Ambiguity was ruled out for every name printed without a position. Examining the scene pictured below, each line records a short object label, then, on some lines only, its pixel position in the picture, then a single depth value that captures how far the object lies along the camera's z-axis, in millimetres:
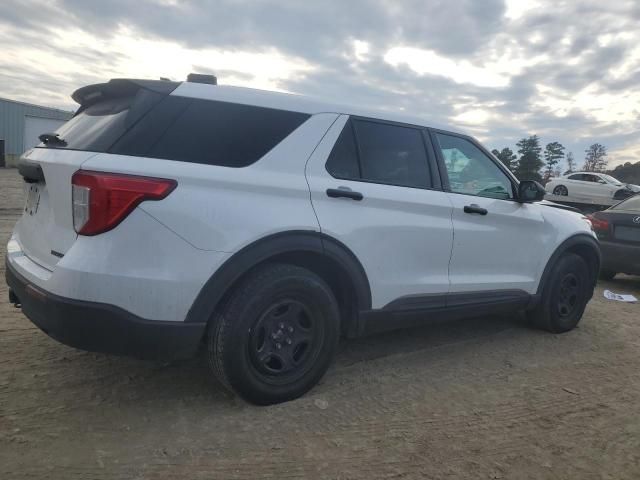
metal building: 33594
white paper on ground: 6545
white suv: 2436
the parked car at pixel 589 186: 20438
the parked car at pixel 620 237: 6934
